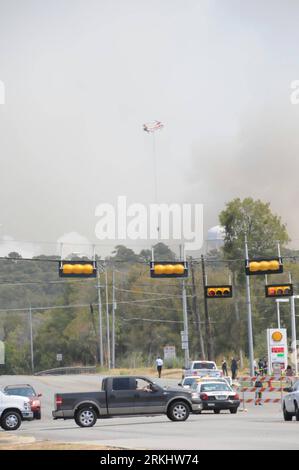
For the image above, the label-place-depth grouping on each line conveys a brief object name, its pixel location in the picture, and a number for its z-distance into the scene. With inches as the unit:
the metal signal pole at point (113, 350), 4271.7
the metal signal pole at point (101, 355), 4446.6
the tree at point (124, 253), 7480.3
